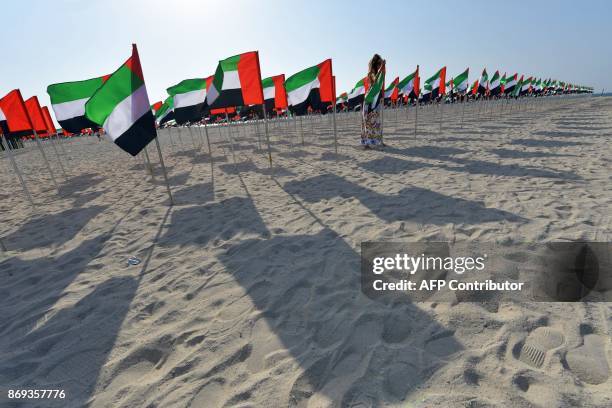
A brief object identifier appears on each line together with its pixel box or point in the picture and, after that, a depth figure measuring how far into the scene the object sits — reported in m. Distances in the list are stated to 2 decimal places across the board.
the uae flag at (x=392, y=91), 19.50
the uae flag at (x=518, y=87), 26.57
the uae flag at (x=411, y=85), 14.98
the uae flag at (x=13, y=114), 8.24
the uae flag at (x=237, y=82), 8.21
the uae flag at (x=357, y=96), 13.56
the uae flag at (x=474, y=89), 26.95
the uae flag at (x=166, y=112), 15.49
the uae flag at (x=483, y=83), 20.05
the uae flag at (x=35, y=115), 11.11
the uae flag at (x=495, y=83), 23.52
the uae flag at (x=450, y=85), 19.43
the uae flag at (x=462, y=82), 17.77
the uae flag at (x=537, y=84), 39.56
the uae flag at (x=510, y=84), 25.39
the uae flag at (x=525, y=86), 27.36
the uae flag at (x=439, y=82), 15.94
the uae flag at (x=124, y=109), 5.51
